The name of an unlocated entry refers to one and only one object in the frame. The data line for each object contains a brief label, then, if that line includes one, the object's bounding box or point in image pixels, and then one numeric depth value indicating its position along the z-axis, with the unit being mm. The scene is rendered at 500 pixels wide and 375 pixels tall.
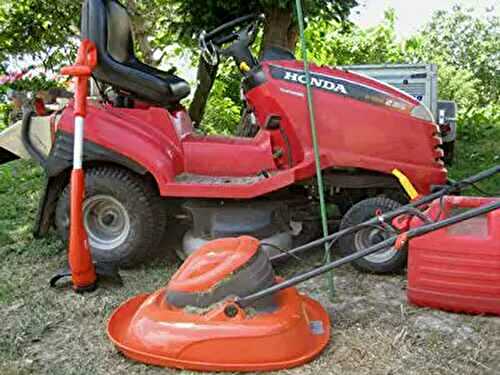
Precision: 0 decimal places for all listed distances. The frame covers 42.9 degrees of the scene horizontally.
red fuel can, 2920
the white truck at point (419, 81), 6766
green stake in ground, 3203
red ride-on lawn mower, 3619
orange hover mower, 2502
